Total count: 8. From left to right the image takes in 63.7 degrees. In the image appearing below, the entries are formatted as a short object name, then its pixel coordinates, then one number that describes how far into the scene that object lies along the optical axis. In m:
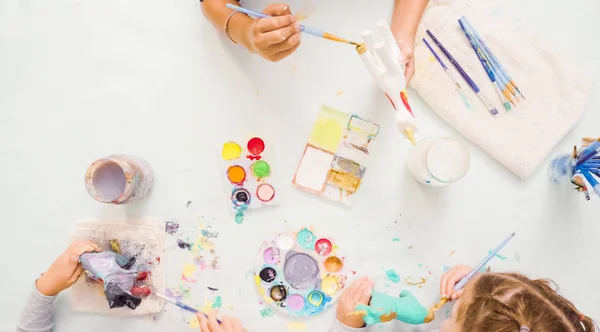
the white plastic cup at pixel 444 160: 0.81
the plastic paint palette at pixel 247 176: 0.89
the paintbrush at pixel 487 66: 0.88
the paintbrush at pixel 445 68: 0.89
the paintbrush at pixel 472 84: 0.88
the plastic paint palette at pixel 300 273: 0.88
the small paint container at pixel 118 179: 0.81
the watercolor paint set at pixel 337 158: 0.88
